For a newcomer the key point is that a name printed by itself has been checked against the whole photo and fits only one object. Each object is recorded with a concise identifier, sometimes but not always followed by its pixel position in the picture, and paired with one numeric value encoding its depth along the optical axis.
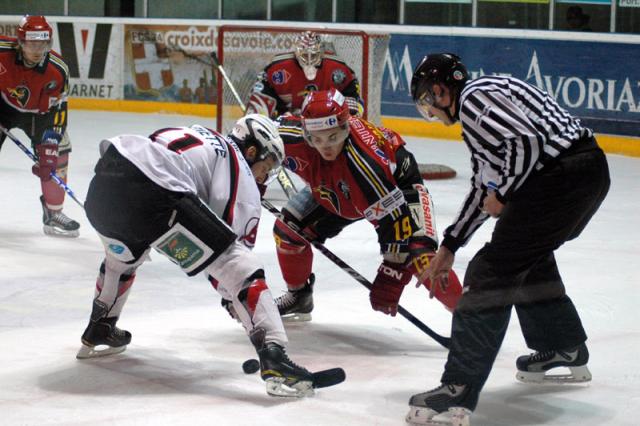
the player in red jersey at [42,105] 9.64
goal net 14.11
